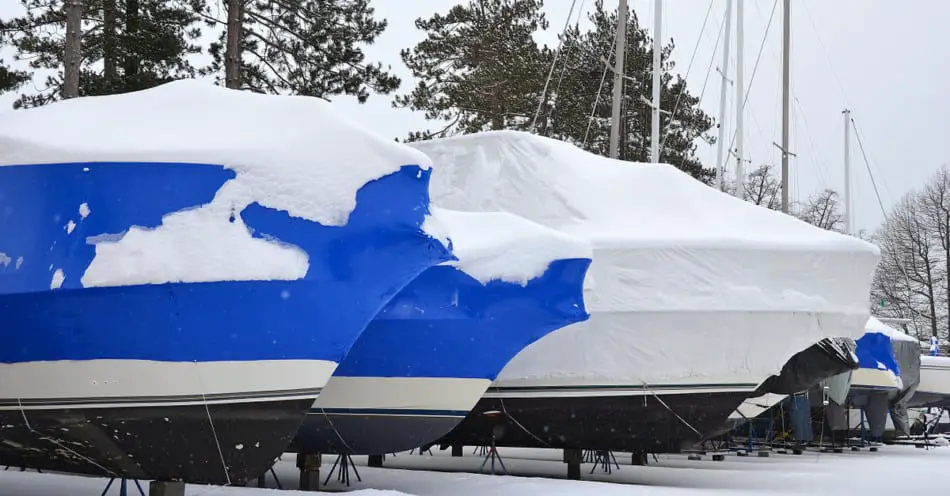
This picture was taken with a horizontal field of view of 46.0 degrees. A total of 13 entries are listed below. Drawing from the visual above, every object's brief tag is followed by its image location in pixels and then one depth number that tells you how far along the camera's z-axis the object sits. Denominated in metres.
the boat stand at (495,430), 11.39
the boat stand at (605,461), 13.35
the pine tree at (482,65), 31.88
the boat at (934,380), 24.64
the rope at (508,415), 11.30
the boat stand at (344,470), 10.87
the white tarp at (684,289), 10.77
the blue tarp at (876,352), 19.17
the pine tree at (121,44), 19.31
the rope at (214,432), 6.32
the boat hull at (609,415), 11.04
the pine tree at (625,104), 32.97
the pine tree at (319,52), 21.88
